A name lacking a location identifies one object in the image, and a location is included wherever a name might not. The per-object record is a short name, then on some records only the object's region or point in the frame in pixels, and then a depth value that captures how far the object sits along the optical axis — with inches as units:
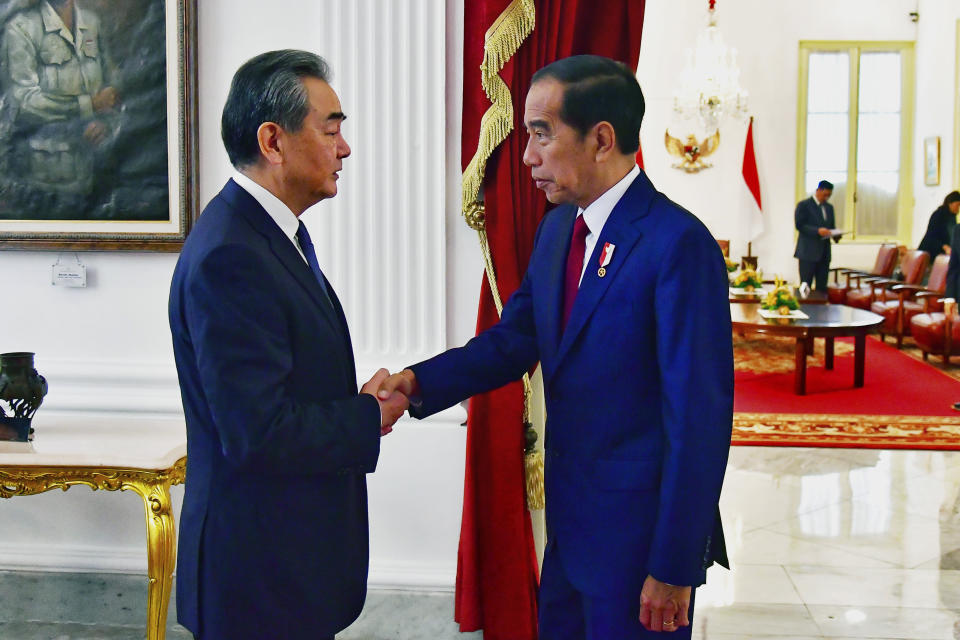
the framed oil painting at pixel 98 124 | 129.8
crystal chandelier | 453.4
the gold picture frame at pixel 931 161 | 465.4
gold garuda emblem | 498.9
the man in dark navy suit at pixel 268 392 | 64.2
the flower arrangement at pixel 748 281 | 399.2
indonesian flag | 492.7
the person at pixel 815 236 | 459.5
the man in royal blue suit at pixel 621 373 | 70.5
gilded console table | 110.3
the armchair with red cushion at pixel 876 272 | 461.2
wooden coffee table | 303.1
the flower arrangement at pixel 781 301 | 327.9
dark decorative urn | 114.5
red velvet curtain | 118.1
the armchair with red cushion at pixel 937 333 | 343.3
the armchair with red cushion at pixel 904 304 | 386.9
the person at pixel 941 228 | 425.1
